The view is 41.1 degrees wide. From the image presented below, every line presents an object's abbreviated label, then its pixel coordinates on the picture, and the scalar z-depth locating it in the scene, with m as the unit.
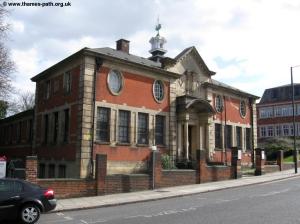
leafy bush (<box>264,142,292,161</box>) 50.54
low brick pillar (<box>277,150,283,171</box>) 35.06
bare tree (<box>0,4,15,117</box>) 23.26
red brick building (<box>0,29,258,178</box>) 25.61
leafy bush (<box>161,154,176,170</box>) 27.43
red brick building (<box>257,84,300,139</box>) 68.88
